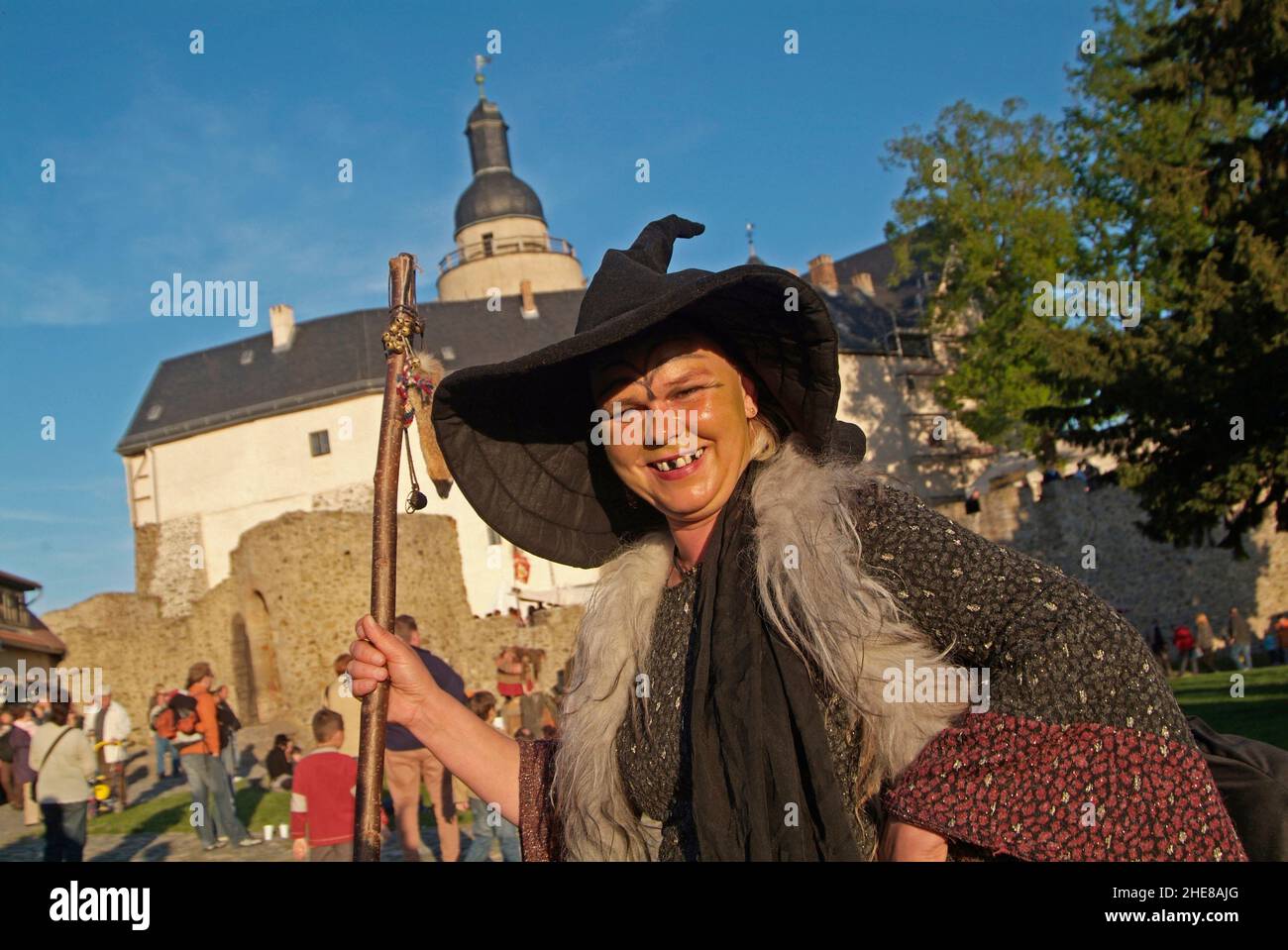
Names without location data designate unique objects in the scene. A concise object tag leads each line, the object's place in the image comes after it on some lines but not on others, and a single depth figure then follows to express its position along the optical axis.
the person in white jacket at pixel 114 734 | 16.16
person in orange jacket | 11.37
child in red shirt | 6.60
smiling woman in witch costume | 1.71
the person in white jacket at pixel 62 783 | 8.88
